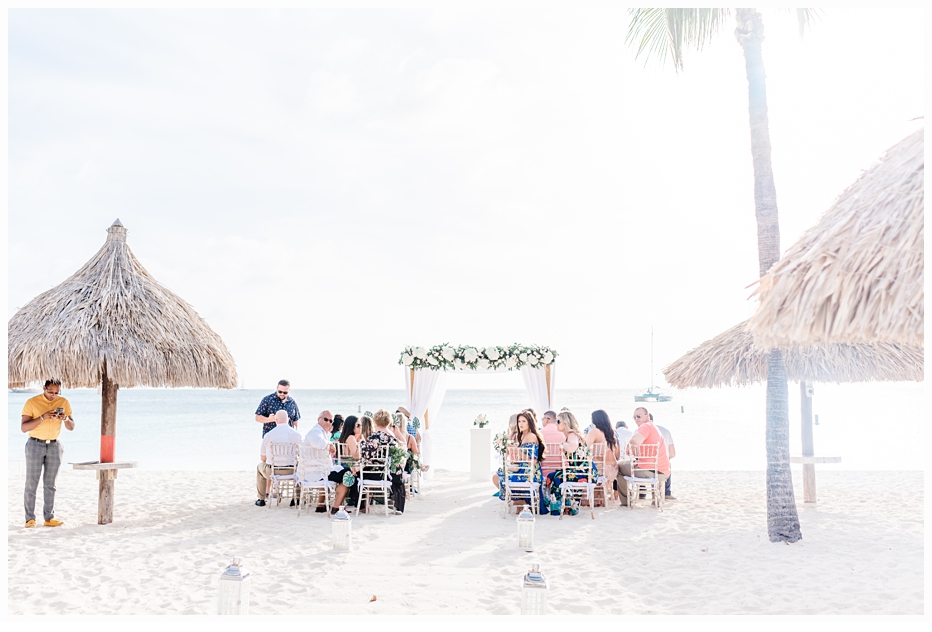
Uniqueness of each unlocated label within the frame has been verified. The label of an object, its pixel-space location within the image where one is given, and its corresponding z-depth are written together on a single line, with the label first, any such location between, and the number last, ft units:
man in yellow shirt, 23.61
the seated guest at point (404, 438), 30.78
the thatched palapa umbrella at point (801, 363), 28.89
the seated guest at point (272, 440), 28.04
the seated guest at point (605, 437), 30.27
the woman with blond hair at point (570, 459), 27.32
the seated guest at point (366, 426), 28.40
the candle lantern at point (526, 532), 20.29
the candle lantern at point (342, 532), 20.15
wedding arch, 42.04
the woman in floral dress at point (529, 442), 26.78
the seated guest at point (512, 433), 28.45
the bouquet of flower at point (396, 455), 26.91
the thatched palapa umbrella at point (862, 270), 11.00
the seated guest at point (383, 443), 27.09
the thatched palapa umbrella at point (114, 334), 23.99
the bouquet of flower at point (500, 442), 28.86
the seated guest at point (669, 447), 31.44
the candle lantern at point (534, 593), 12.51
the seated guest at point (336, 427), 31.40
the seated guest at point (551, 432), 29.25
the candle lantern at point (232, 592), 12.69
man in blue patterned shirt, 29.09
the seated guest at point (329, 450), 26.86
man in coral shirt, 29.25
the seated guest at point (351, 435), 28.14
